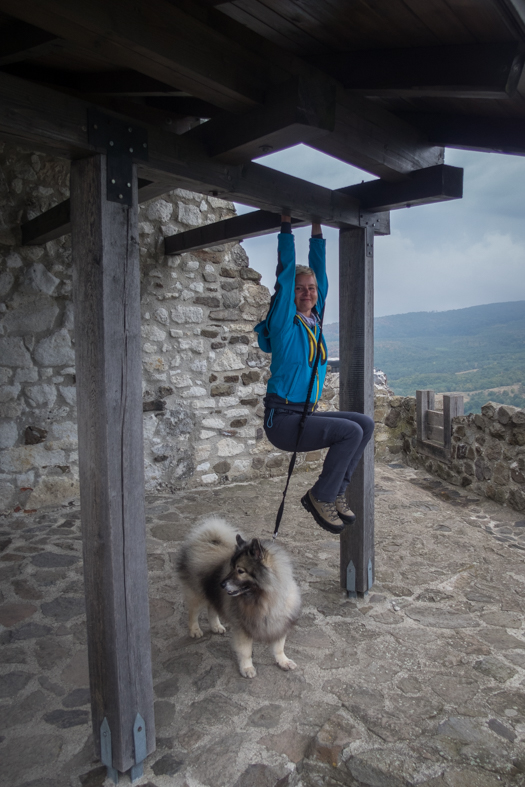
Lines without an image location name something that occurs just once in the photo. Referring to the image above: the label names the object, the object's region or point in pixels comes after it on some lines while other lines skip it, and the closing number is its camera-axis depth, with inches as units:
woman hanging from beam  118.3
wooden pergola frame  76.8
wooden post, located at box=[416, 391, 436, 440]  279.6
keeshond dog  106.3
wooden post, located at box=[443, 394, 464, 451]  261.9
